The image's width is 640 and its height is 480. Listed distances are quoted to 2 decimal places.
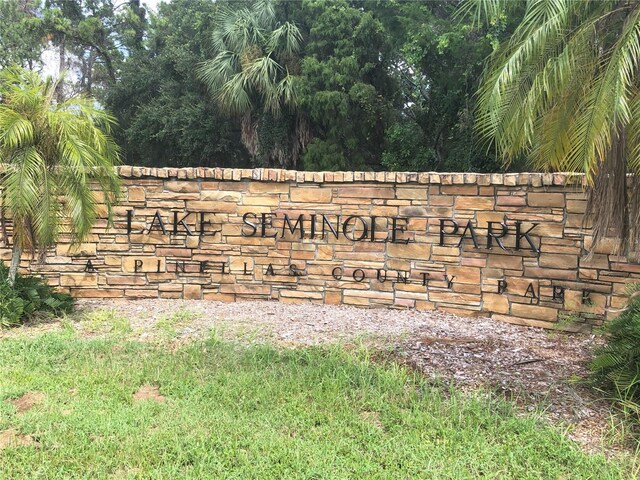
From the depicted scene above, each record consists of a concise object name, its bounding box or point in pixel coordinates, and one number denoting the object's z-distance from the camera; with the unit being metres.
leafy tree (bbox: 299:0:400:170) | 14.12
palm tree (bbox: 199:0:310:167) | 14.46
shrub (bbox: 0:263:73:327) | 5.32
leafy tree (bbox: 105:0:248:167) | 16.84
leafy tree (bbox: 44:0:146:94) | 19.83
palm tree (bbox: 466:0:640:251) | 3.49
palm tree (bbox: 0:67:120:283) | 5.21
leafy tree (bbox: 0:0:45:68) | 18.95
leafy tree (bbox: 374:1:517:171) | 14.05
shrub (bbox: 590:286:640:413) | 3.50
